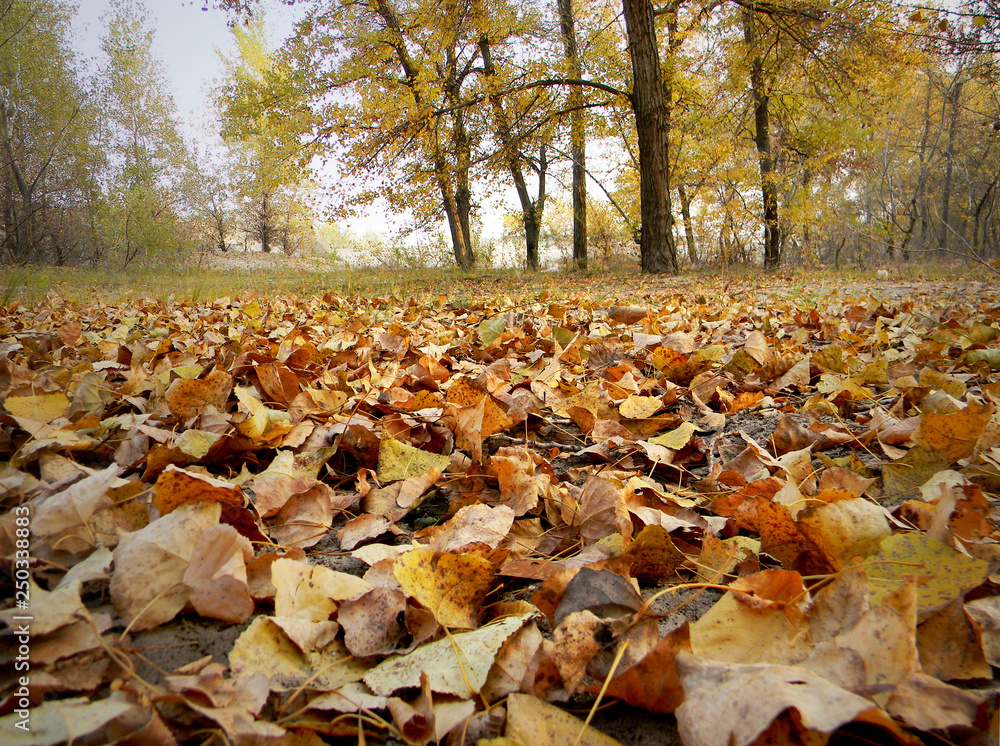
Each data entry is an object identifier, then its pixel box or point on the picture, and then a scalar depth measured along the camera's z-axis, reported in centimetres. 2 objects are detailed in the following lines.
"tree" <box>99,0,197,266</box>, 1130
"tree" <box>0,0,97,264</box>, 581
